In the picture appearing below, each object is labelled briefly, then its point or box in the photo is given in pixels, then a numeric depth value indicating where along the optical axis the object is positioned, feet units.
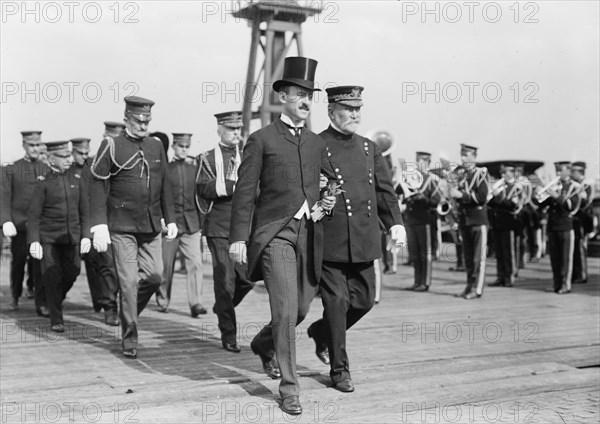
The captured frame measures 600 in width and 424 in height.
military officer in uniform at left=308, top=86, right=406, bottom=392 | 21.27
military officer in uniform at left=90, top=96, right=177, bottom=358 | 26.04
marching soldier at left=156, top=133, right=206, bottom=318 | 34.17
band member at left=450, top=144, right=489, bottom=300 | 42.70
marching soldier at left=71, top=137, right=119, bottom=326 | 32.76
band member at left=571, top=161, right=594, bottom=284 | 48.73
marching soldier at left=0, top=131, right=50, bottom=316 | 36.65
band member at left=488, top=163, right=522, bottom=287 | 47.65
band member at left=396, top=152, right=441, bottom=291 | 45.06
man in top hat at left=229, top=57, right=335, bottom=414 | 19.88
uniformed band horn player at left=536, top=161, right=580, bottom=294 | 45.27
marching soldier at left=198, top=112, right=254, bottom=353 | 26.76
